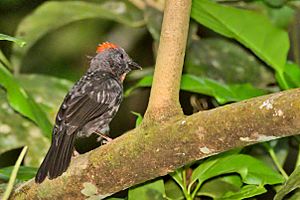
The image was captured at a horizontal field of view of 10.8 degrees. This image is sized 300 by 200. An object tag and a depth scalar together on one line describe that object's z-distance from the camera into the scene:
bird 6.68
